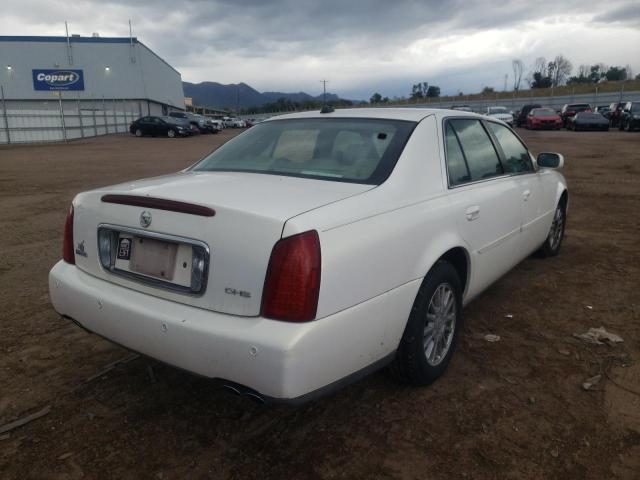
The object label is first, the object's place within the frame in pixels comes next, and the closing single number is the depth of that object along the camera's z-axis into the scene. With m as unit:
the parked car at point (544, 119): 31.11
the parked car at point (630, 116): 26.56
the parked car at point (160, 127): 33.50
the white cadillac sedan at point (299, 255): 2.08
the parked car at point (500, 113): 31.53
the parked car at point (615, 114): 30.25
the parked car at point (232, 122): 57.74
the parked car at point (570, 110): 34.80
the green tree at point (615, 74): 88.41
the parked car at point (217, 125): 41.34
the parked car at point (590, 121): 29.02
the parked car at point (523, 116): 34.34
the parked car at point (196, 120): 37.41
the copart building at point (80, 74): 42.56
